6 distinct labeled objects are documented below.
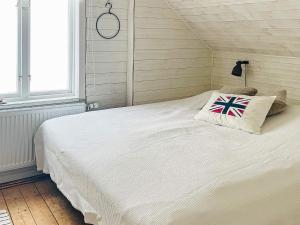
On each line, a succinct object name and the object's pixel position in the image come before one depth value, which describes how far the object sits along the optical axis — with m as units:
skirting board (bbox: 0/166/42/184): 2.36
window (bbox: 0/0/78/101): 2.32
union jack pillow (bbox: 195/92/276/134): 2.09
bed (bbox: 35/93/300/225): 1.24
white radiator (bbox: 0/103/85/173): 2.26
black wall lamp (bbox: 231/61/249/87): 2.82
